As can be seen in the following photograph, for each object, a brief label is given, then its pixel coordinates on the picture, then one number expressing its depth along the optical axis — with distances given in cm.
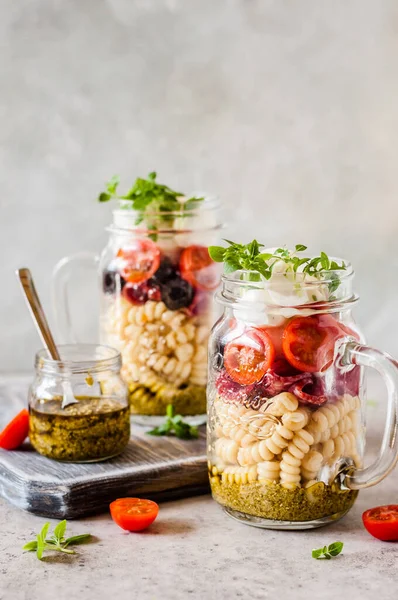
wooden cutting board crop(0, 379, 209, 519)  81
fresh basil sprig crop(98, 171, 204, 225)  91
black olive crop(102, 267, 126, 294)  91
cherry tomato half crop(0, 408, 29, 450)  87
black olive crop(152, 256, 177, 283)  90
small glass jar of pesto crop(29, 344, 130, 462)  84
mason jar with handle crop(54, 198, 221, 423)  90
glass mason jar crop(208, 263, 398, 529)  77
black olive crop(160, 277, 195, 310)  90
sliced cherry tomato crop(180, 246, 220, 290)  90
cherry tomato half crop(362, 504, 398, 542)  78
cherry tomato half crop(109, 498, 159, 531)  79
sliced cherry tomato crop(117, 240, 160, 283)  90
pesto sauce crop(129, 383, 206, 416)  92
